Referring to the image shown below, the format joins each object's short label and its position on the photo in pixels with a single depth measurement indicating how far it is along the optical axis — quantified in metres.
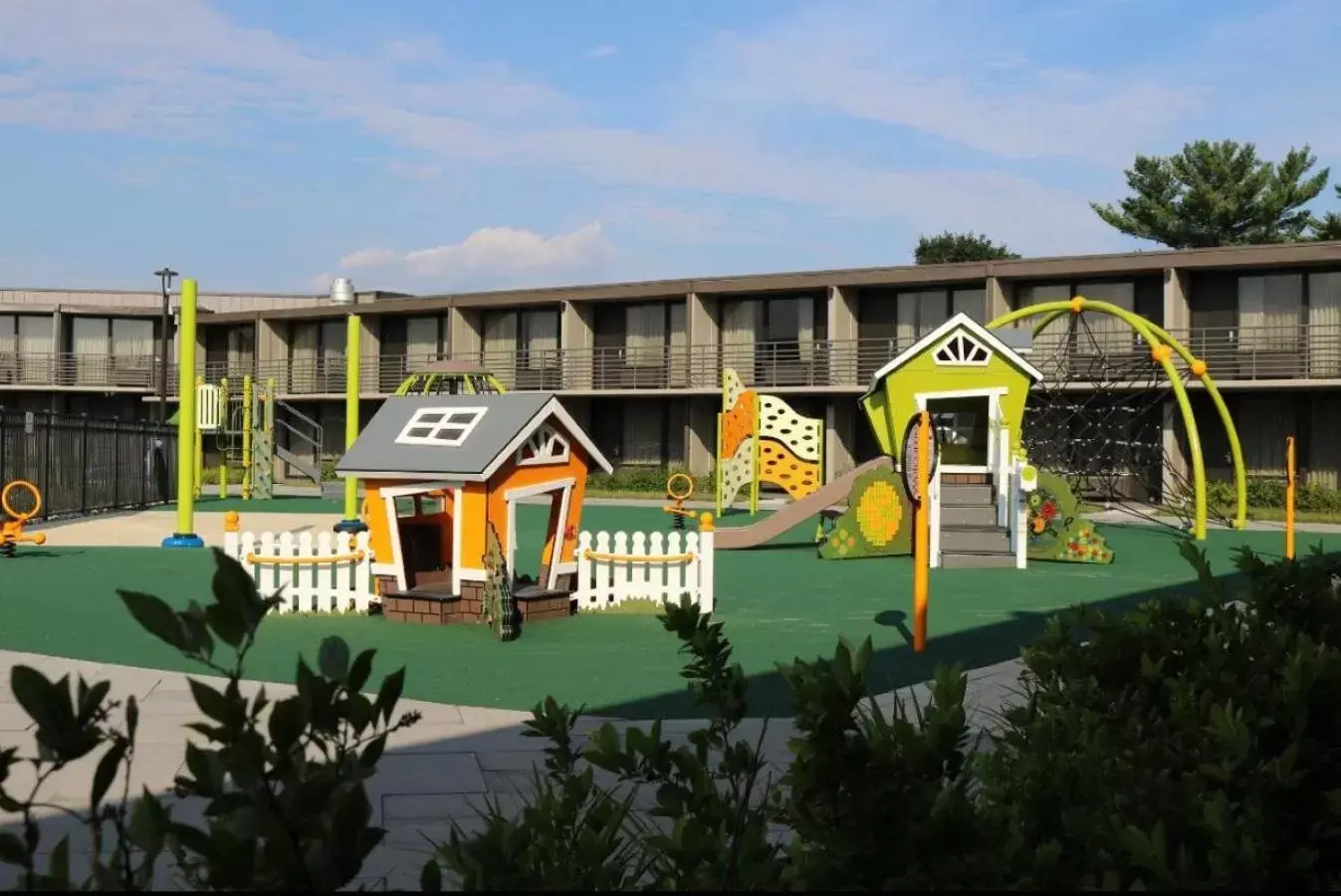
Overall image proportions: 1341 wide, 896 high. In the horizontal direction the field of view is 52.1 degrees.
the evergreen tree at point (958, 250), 71.25
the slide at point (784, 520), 21.92
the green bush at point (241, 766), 2.03
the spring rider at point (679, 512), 26.22
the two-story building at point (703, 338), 36.75
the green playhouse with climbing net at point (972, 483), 19.97
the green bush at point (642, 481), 42.56
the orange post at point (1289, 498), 18.30
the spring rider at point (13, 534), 19.22
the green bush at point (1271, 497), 34.47
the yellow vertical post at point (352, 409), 23.02
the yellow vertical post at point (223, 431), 37.28
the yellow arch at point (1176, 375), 25.27
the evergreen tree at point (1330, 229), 53.56
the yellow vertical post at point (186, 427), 20.42
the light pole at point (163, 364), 48.22
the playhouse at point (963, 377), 21.50
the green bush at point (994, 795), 2.84
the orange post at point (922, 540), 11.35
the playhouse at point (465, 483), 13.16
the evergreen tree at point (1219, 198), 56.44
